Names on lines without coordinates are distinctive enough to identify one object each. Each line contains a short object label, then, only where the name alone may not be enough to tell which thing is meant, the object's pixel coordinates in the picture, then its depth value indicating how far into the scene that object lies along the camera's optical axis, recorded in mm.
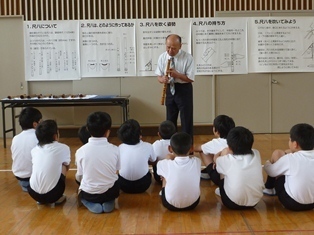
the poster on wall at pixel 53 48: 7098
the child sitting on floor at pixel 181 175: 2994
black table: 6246
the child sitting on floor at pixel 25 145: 3613
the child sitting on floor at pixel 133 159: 3547
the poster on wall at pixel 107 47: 7086
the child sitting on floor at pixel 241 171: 2990
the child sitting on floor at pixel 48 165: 3164
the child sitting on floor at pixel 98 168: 3109
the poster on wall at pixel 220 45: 7082
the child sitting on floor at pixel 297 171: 2959
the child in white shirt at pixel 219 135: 3619
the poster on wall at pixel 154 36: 7062
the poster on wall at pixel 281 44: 7094
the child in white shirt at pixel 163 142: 3859
